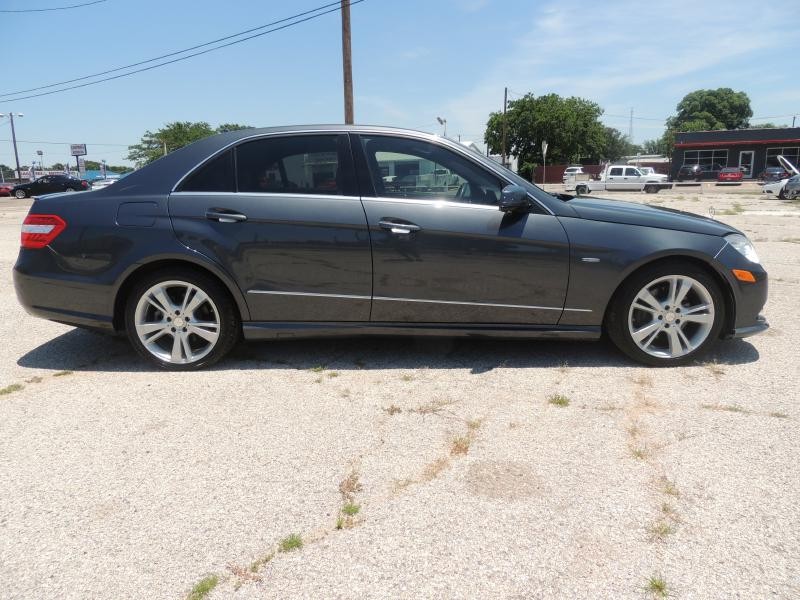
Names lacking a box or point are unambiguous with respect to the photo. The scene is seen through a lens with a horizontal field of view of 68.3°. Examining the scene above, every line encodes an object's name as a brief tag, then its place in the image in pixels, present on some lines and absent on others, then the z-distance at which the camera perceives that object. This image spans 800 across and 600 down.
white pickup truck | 35.59
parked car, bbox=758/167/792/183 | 37.68
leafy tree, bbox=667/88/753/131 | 93.06
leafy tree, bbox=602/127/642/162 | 118.73
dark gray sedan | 3.77
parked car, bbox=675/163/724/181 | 49.69
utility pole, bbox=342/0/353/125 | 15.24
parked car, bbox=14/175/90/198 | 37.75
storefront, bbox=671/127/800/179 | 49.31
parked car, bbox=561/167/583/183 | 48.55
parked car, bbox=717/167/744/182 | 46.47
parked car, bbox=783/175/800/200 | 25.22
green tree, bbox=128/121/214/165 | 76.94
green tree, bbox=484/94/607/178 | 61.16
